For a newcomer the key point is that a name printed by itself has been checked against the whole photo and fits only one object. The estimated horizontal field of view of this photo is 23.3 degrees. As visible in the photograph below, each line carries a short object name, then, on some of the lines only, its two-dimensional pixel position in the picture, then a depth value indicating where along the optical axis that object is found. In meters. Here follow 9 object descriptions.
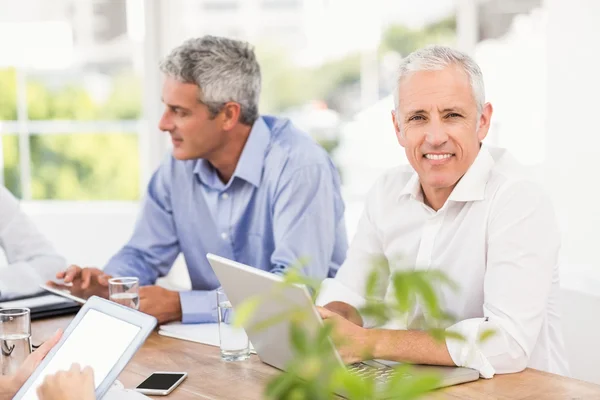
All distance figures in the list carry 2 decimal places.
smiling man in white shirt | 2.10
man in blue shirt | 2.72
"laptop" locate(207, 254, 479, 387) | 1.94
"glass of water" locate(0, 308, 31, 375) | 2.12
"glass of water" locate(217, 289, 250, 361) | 2.18
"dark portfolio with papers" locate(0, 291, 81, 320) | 2.49
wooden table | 2.00
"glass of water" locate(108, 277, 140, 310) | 2.33
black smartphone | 2.04
